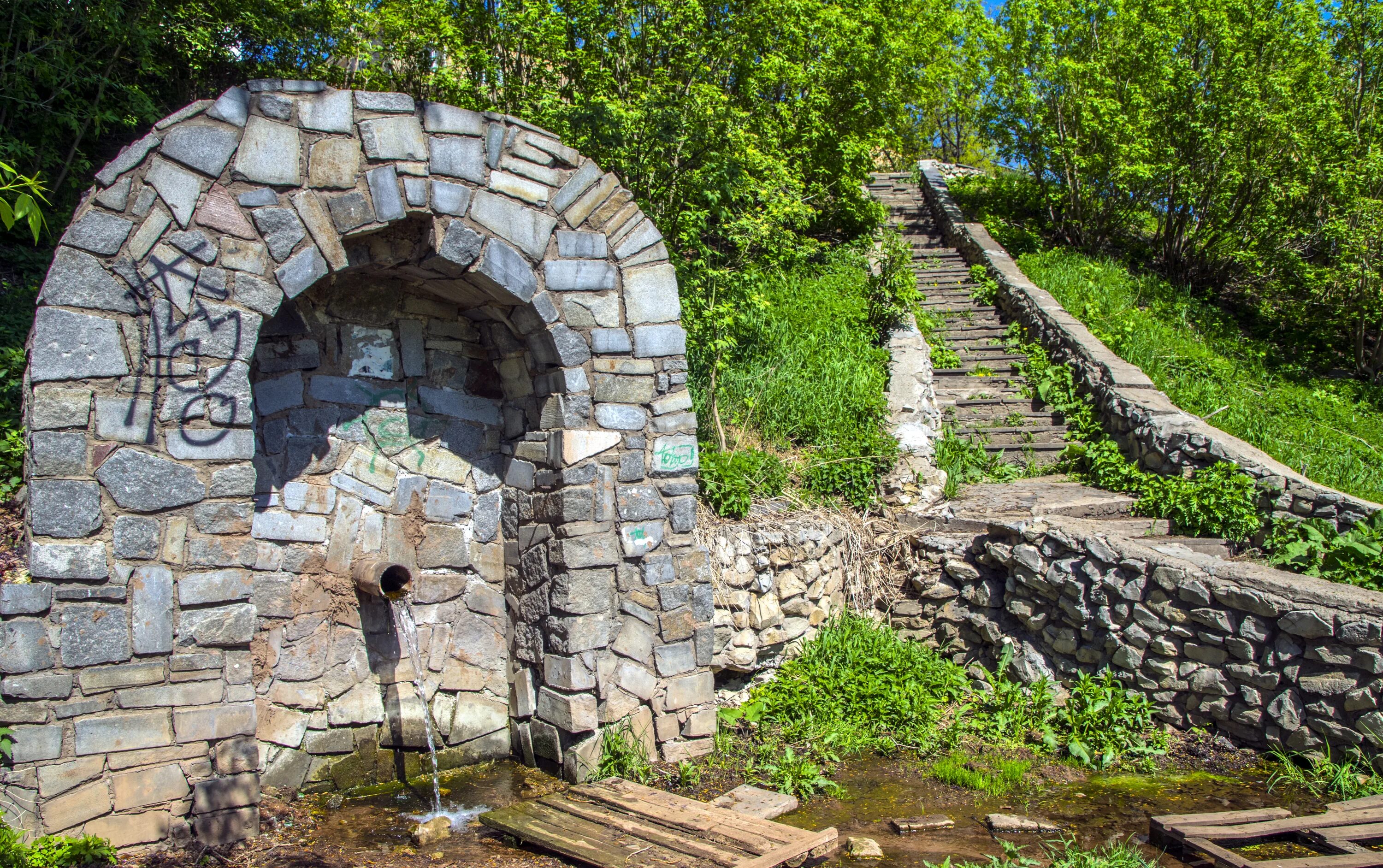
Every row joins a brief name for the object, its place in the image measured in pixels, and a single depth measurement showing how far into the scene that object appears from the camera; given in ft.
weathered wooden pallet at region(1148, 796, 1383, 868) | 13.29
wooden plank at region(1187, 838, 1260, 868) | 12.80
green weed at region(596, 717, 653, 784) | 16.20
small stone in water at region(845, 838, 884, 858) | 13.61
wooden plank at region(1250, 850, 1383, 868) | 12.75
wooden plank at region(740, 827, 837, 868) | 12.44
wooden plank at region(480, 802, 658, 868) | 12.94
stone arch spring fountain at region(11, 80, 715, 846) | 12.21
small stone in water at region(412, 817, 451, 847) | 14.05
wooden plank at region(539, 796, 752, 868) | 12.75
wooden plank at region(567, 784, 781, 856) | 13.06
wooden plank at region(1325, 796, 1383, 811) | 14.40
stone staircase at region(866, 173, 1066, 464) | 26.45
